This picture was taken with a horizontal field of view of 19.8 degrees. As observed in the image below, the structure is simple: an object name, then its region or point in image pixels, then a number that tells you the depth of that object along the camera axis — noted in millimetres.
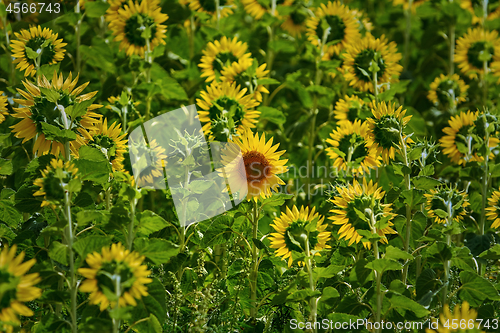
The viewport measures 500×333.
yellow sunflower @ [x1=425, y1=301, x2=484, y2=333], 3926
